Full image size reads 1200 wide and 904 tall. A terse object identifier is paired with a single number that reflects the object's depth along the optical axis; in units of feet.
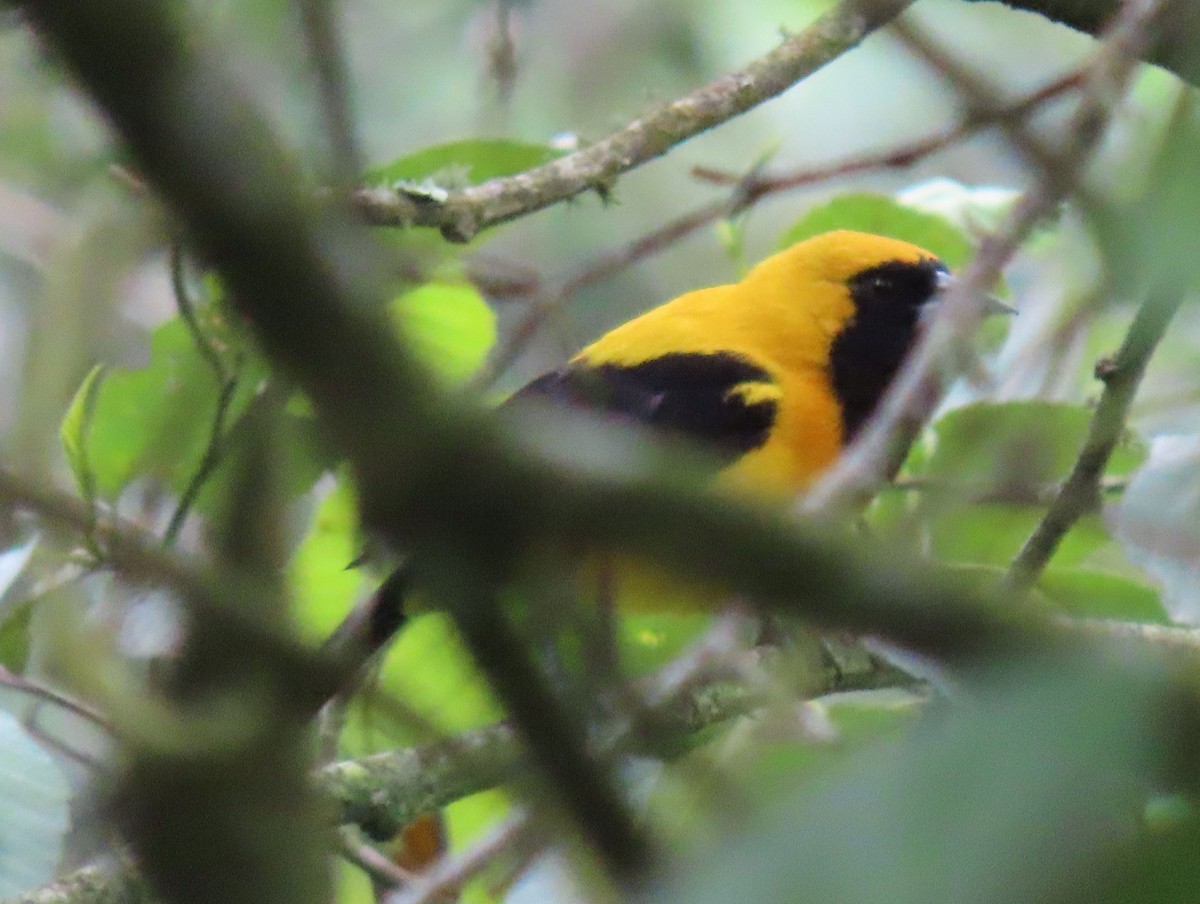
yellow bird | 22.68
